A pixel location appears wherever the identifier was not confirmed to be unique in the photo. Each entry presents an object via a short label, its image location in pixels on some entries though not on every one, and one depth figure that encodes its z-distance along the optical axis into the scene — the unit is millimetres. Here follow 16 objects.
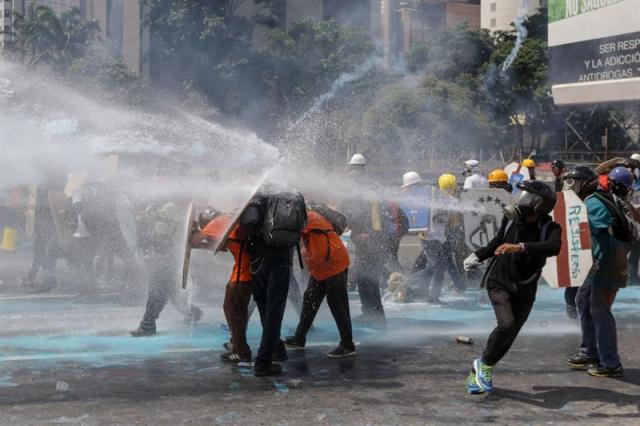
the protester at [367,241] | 8672
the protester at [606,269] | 6355
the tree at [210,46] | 46812
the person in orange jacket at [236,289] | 6613
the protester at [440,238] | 10164
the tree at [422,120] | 30703
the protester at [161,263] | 7859
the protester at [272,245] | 6320
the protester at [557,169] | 9148
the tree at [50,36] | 55969
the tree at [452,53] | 41062
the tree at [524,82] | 42094
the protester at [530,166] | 11484
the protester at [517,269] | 5801
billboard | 26703
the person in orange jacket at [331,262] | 7125
